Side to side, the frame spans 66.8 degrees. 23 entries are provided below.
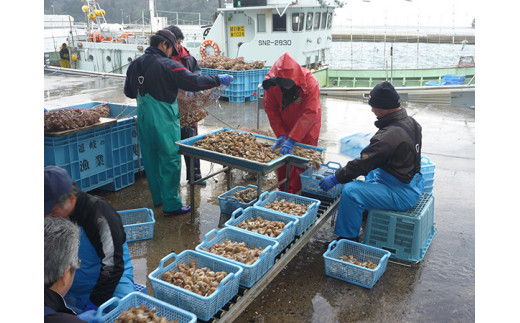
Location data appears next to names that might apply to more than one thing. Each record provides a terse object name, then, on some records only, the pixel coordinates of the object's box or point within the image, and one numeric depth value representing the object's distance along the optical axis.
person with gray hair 1.63
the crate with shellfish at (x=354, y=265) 3.22
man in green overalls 4.09
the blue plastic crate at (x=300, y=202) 3.25
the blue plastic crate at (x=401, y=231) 3.52
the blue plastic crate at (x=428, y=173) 4.40
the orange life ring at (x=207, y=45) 13.03
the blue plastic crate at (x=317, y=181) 4.05
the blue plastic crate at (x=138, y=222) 3.93
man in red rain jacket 4.14
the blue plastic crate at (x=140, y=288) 2.64
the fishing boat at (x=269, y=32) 12.00
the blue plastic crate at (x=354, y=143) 4.73
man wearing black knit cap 3.43
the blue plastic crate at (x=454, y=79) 14.81
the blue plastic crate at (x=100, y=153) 4.37
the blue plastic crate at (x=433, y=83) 15.29
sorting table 3.68
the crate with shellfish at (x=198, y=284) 2.25
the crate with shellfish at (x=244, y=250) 2.59
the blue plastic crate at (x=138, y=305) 2.05
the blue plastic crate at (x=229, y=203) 4.23
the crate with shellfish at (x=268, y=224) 3.00
